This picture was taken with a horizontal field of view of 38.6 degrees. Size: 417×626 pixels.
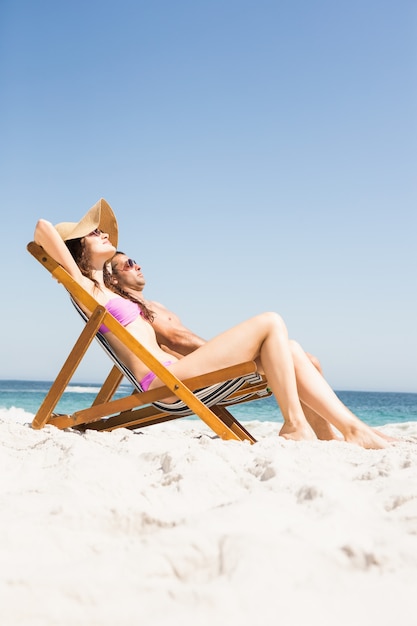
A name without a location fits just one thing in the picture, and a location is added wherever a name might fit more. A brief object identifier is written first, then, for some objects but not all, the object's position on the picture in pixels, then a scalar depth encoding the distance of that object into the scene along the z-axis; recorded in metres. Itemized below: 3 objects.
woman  3.21
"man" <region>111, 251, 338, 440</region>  4.18
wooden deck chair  3.27
